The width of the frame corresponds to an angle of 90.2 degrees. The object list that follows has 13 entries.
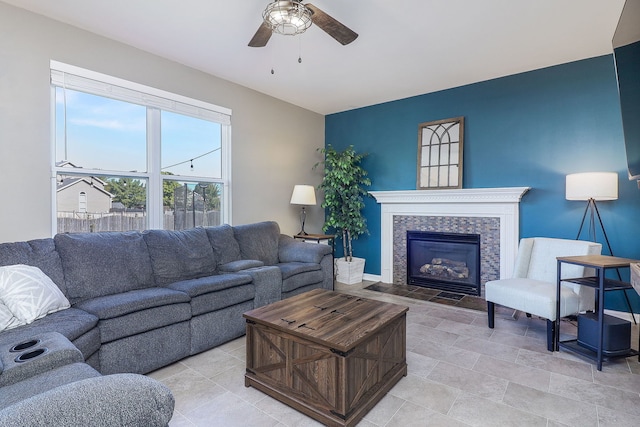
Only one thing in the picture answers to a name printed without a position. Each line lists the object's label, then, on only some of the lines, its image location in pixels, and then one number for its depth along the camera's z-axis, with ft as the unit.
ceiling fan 6.48
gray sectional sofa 2.64
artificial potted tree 15.72
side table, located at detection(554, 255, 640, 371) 7.59
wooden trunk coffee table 5.62
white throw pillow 6.17
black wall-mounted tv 4.87
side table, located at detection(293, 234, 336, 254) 14.82
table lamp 15.10
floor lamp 9.62
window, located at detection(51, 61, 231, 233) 9.27
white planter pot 15.78
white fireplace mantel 12.51
